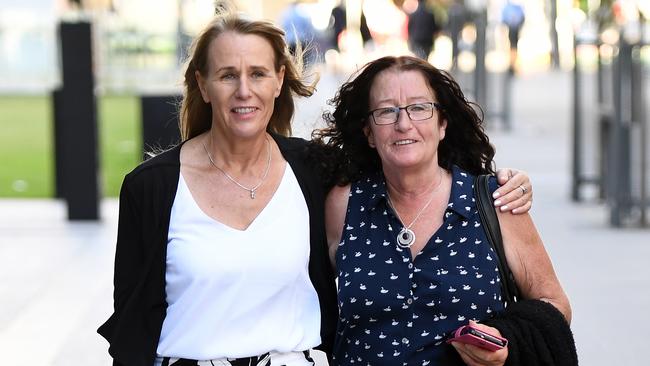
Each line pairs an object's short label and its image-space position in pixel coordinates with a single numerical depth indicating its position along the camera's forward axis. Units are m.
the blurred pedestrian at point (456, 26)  22.77
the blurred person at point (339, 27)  28.34
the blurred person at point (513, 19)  27.67
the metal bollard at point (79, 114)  10.00
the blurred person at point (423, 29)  25.67
